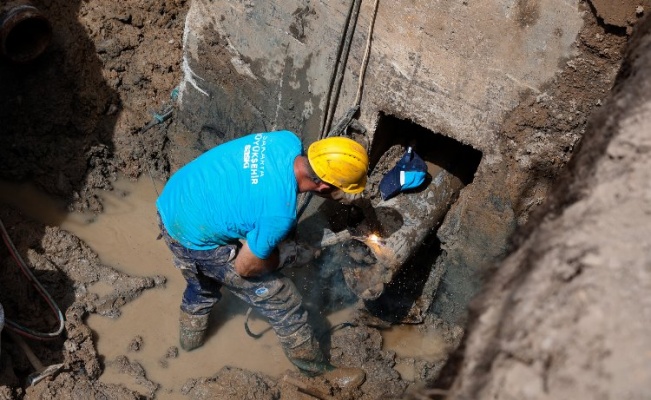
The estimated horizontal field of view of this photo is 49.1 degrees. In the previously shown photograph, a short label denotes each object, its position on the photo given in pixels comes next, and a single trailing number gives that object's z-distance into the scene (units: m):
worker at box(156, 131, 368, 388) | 4.37
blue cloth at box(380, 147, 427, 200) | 5.41
